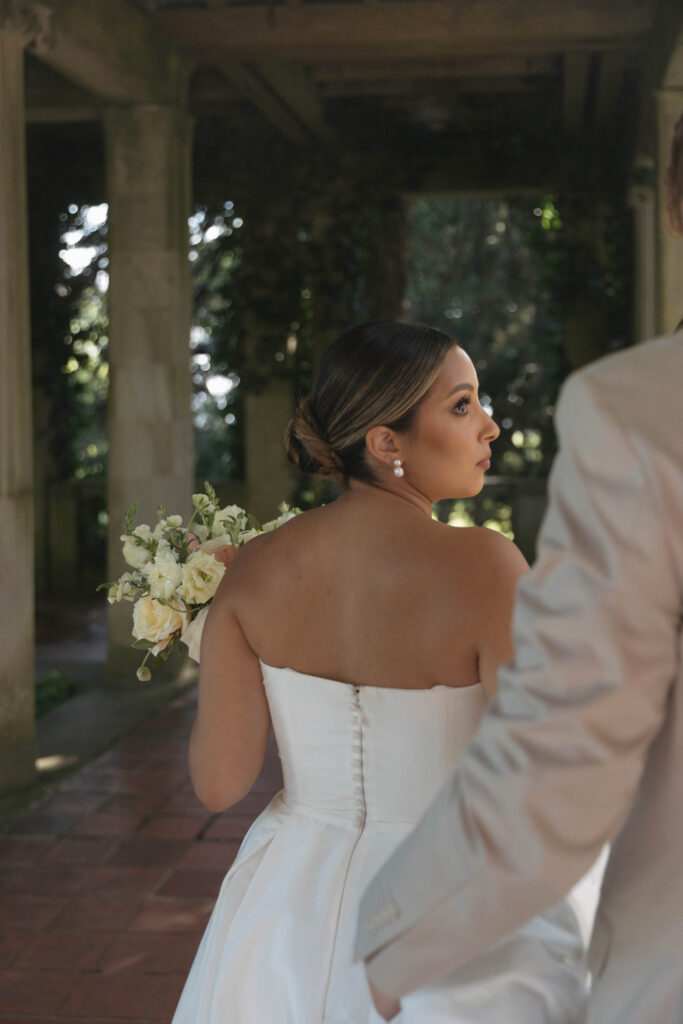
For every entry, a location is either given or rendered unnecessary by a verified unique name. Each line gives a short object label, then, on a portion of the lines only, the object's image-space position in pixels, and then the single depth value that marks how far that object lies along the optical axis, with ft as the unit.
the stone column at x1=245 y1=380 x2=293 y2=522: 32.58
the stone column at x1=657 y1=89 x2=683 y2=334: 19.84
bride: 5.24
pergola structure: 15.26
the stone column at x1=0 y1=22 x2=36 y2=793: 14.92
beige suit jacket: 2.93
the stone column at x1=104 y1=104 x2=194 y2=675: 21.85
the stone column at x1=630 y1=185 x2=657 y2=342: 28.09
